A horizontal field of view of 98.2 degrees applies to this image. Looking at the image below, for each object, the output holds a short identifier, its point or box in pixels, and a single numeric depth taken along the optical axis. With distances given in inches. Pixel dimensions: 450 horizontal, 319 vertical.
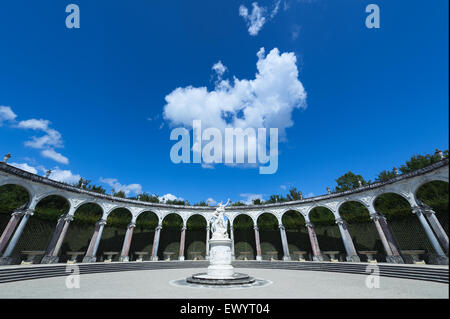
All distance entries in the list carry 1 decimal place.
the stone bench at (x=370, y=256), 753.1
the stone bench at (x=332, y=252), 883.1
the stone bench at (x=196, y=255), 1099.9
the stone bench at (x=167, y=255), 1060.0
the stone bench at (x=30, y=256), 700.2
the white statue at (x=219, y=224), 504.1
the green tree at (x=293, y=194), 1643.2
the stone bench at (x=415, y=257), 637.3
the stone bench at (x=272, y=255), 1031.7
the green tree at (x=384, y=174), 1231.7
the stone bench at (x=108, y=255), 915.5
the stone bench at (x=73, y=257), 791.7
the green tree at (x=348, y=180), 1513.3
